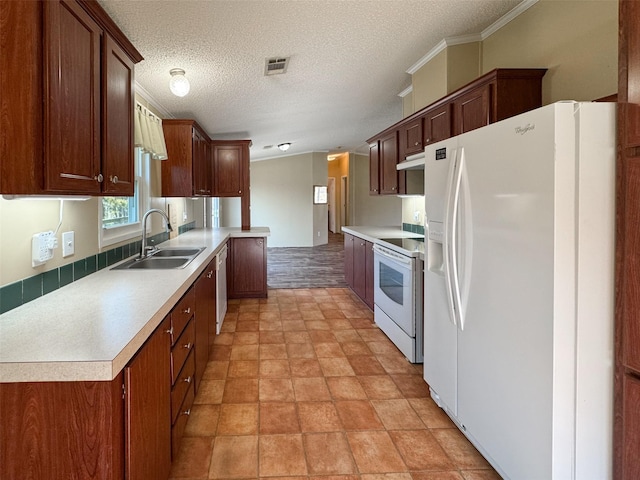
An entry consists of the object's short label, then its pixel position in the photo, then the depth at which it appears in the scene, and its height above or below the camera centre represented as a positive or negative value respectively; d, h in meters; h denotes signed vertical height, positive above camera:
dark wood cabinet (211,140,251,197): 5.75 +0.80
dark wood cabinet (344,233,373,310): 4.65 -0.52
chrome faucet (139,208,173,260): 2.99 -0.14
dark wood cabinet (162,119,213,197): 4.25 +0.69
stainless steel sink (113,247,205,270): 2.76 -0.25
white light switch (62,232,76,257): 2.04 -0.09
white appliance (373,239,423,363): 3.20 -0.61
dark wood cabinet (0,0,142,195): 1.28 +0.44
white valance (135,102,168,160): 2.93 +0.70
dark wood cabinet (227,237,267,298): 5.25 -0.54
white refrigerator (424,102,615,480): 1.45 -0.24
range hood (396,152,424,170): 3.64 +0.58
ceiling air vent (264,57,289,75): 3.29 +1.32
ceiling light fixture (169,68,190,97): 2.93 +1.00
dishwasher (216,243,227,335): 3.84 -0.62
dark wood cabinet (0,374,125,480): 1.14 -0.57
